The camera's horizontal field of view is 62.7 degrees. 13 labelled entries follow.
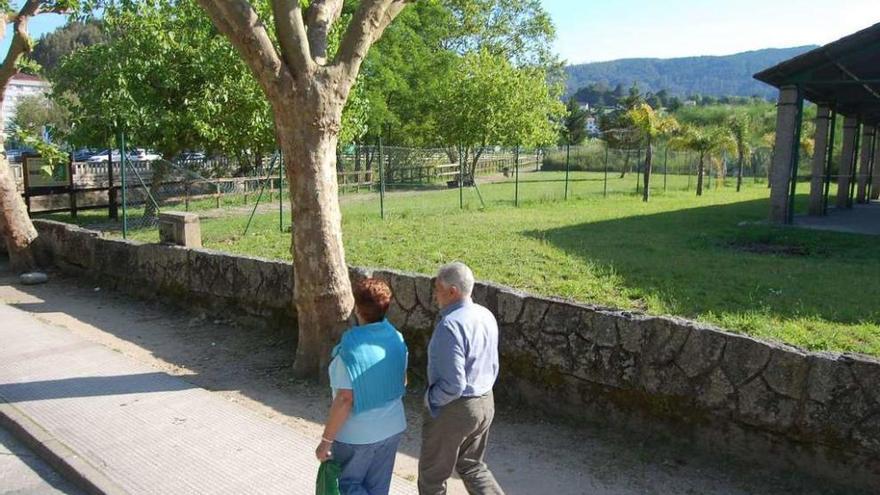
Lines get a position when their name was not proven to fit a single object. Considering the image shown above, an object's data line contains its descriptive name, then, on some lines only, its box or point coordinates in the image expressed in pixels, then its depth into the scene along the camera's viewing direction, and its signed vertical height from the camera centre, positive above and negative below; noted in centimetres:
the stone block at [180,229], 996 -99
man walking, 380 -119
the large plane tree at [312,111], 639 +41
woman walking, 356 -119
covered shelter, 1427 +157
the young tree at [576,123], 7988 +428
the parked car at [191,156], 2150 +2
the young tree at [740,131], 3225 +138
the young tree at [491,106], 3197 +237
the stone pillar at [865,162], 2309 +2
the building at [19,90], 6444 +668
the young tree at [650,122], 2648 +145
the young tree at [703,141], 2714 +79
